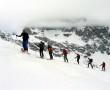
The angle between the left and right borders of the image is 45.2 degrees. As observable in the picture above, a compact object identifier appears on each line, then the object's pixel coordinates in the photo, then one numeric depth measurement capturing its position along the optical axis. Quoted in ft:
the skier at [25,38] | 42.01
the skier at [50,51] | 48.99
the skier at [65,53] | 56.06
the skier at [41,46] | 47.44
